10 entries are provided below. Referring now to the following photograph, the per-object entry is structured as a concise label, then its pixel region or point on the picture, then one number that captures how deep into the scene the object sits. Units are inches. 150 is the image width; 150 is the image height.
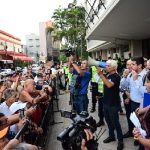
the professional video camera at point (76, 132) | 61.7
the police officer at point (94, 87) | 184.5
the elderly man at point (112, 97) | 116.9
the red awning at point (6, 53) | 1027.4
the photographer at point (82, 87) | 151.9
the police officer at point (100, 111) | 158.5
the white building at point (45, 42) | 1827.7
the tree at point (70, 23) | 691.2
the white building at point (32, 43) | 2418.9
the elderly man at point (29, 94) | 116.3
